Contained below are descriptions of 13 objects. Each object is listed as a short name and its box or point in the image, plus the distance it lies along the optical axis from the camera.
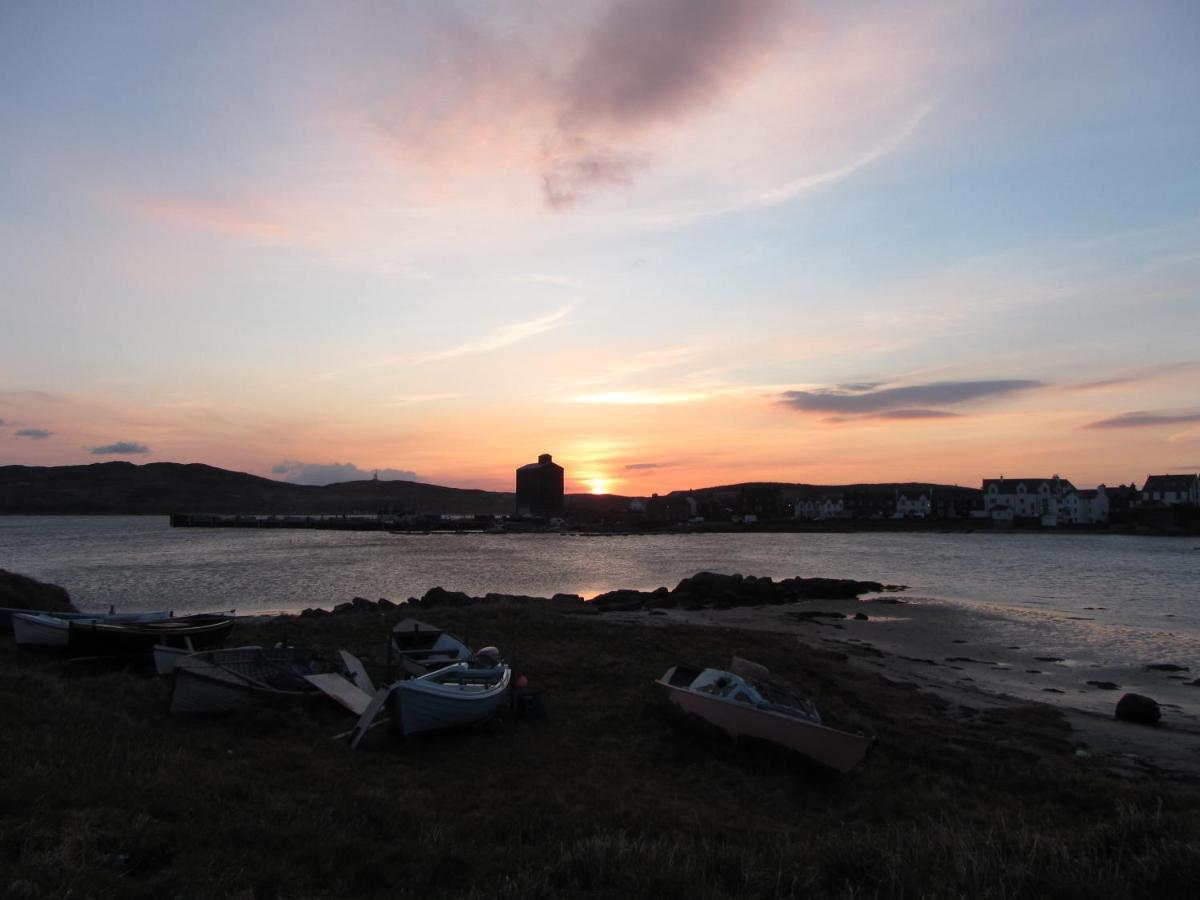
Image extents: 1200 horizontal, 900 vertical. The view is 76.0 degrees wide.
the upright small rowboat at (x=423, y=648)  17.50
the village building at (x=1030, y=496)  156.25
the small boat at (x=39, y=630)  18.02
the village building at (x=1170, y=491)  150.75
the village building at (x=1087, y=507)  154.50
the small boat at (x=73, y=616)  20.98
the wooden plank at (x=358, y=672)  16.16
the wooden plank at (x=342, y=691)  14.59
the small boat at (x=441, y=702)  13.10
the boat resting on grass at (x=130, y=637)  17.48
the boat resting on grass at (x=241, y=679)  13.68
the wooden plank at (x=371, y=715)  12.93
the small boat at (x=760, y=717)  12.99
